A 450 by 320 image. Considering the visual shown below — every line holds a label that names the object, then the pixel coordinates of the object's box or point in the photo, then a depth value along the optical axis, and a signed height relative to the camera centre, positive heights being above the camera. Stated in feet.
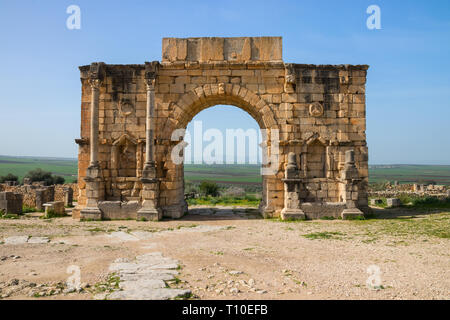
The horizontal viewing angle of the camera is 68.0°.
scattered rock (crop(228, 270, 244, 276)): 17.53 -5.66
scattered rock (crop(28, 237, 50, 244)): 25.60 -5.78
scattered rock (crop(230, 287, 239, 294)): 14.82 -5.58
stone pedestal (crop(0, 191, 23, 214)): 42.55 -4.73
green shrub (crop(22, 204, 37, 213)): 47.55 -6.34
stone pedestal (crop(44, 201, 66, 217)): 40.75 -5.31
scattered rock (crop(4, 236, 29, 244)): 25.23 -5.75
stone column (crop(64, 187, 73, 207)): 54.65 -5.14
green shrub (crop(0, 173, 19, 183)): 102.45 -3.76
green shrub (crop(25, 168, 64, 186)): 103.31 -3.62
